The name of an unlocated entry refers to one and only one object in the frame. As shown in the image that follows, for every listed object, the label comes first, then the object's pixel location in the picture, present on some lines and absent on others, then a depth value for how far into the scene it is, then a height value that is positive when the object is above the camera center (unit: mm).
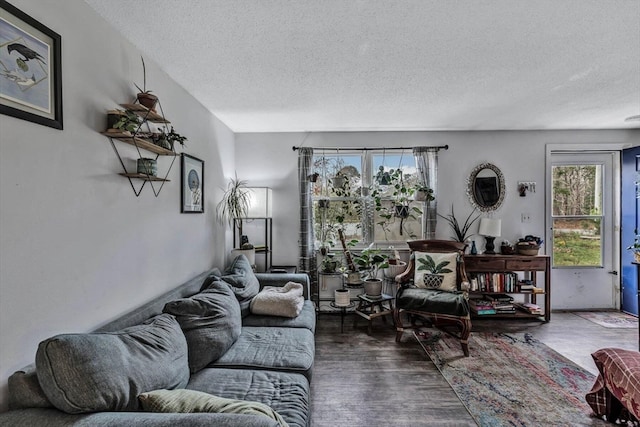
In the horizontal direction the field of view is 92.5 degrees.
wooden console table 3750 -672
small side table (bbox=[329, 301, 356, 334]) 3508 -1160
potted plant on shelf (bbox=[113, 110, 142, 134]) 1681 +492
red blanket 1783 -1041
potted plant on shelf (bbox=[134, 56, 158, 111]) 1909 +714
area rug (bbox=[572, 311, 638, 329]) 3654 -1357
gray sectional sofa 1091 -720
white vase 3582 -1023
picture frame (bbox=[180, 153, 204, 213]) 2641 +242
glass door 4188 -260
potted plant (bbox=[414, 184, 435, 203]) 3955 +219
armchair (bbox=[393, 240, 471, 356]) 3018 -864
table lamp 3910 -247
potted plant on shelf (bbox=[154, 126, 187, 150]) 2074 +495
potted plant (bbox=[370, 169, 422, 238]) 4129 +108
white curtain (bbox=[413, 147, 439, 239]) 4086 +458
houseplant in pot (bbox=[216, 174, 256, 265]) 3602 +33
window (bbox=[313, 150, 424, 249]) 4203 +151
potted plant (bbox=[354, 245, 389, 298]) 3658 -669
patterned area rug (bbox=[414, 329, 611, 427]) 2086 -1384
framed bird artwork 1160 +582
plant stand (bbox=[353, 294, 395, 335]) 3506 -1166
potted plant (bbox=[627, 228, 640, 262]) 2817 -383
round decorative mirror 4160 +327
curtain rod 4176 +860
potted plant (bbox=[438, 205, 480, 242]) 4141 -164
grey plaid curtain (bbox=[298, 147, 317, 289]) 4105 -178
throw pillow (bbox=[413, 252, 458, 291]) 3432 -680
